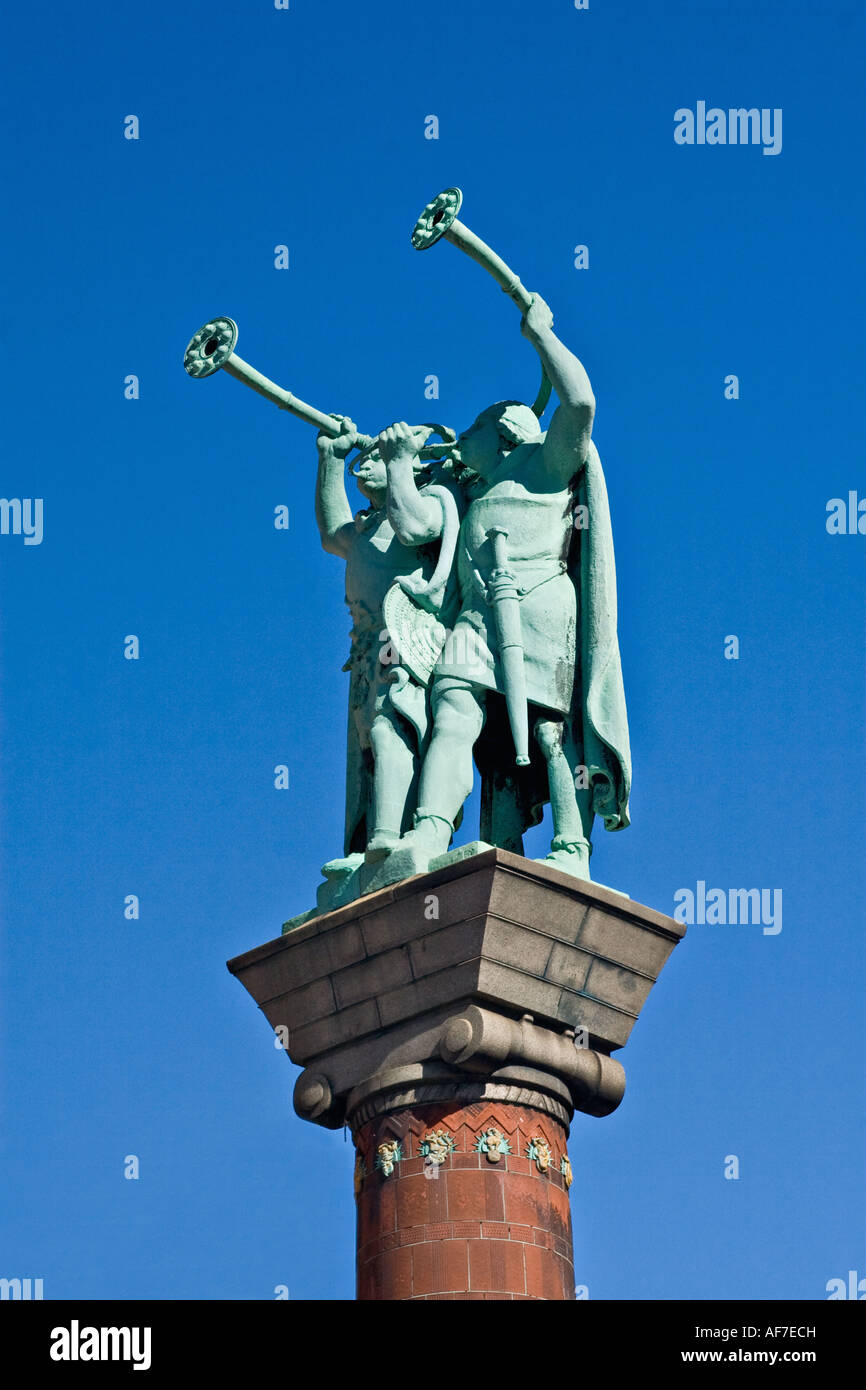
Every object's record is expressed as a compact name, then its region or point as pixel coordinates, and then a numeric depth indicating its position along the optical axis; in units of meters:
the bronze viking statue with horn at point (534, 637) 19.22
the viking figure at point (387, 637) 19.33
